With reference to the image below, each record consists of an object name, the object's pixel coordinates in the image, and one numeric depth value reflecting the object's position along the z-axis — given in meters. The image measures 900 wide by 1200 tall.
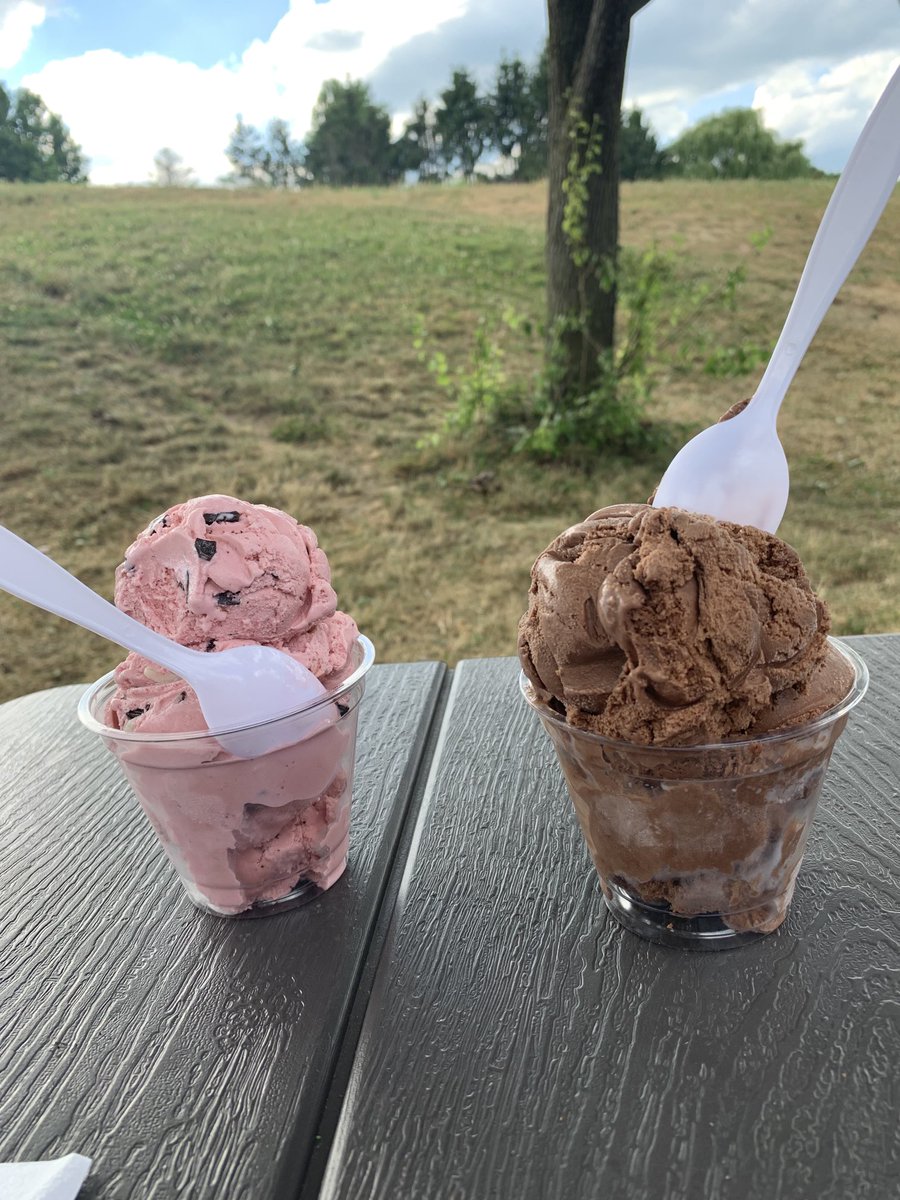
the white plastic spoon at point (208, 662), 0.25
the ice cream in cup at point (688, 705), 0.23
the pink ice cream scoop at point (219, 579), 0.29
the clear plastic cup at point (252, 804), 0.27
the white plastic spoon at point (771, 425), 0.28
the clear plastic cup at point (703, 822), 0.24
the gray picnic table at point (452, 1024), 0.19
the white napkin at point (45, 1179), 0.19
